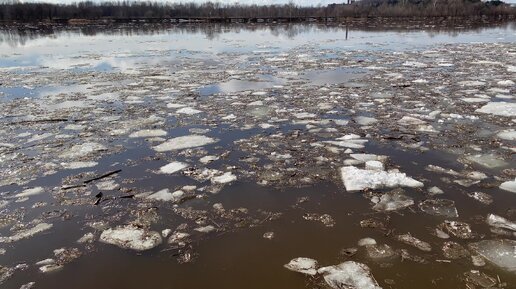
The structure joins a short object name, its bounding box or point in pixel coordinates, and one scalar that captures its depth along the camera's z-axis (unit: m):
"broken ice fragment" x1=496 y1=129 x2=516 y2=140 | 4.29
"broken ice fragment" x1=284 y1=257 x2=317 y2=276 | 2.26
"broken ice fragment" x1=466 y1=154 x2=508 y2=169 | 3.60
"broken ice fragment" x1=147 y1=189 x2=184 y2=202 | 3.18
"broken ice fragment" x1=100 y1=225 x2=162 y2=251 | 2.57
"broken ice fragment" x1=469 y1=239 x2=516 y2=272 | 2.27
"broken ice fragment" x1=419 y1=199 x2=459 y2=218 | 2.82
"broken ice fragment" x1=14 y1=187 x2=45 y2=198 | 3.29
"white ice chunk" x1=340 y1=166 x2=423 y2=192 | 3.26
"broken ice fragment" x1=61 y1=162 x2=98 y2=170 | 3.84
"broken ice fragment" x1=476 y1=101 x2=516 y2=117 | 5.11
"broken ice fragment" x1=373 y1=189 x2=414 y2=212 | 2.93
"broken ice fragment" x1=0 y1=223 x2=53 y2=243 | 2.68
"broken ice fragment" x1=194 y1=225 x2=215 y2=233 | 2.72
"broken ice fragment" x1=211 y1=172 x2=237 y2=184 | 3.47
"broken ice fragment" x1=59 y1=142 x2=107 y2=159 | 4.15
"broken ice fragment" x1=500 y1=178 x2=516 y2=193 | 3.12
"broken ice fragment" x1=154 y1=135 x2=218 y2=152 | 4.32
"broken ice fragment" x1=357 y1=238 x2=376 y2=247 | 2.50
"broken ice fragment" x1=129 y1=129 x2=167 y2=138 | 4.72
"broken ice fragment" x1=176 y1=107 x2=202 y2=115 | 5.72
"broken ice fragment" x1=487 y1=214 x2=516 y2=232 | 2.63
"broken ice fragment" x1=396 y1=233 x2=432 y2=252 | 2.44
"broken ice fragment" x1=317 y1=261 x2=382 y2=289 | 2.13
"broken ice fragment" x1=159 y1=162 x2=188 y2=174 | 3.72
